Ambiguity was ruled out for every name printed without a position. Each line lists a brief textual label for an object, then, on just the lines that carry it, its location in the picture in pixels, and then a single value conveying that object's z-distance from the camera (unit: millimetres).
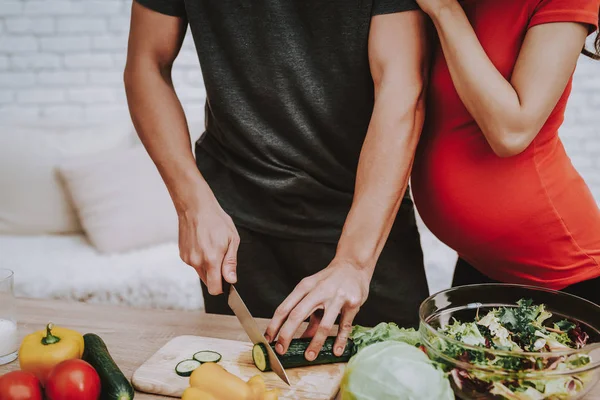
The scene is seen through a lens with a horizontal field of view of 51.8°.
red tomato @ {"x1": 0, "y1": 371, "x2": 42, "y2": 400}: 988
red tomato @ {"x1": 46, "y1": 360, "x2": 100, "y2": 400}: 1002
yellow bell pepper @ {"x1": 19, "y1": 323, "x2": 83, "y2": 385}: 1125
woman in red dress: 1219
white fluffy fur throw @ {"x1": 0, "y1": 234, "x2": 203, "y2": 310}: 2705
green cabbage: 843
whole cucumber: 1038
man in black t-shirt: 1334
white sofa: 2715
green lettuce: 1101
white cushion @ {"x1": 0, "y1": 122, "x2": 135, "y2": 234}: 3135
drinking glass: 1261
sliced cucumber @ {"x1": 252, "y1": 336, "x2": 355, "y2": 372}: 1142
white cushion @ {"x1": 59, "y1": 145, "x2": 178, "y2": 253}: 2936
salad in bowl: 862
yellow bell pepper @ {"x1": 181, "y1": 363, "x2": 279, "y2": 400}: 964
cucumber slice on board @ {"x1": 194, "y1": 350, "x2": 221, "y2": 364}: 1196
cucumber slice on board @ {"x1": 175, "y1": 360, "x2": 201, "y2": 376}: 1142
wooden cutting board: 1097
